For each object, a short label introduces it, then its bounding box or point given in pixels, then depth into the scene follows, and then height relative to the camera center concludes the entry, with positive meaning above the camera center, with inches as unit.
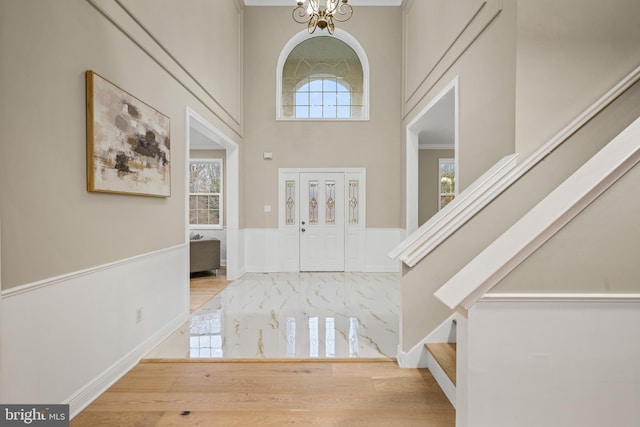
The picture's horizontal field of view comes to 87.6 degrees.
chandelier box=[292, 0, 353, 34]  136.0 +83.2
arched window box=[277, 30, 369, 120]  246.8 +96.5
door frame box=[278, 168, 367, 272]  243.3 -13.3
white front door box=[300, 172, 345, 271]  245.8 -12.6
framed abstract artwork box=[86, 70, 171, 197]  81.5 +19.2
